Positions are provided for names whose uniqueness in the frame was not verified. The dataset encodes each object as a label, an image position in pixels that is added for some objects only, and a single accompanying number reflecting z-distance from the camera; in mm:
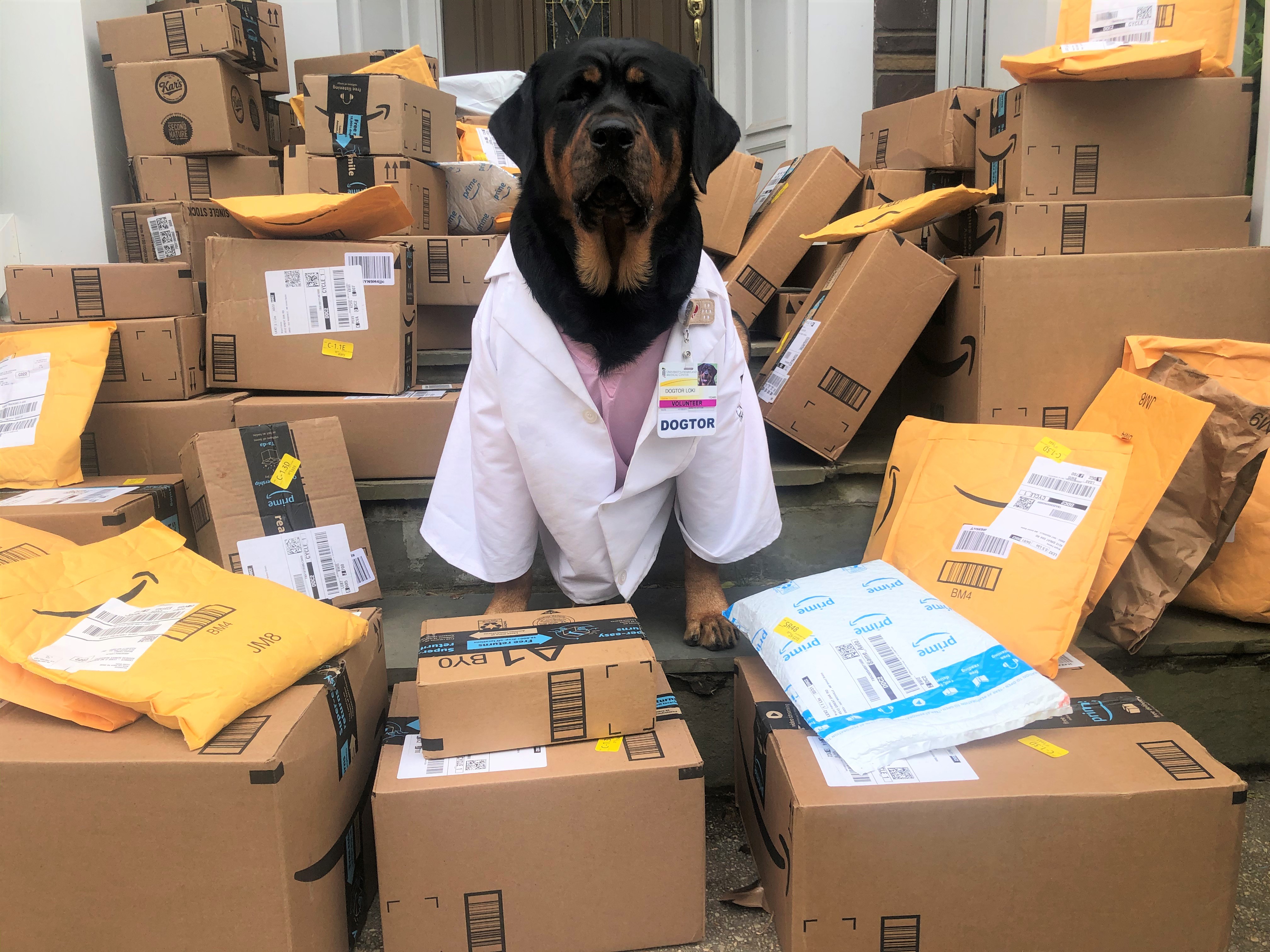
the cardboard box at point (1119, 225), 1918
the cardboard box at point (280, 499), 1709
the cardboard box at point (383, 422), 1922
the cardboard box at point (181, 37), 2611
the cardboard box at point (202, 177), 2725
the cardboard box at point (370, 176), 2381
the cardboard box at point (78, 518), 1608
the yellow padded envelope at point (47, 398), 1812
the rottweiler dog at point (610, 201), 1447
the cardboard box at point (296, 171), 2496
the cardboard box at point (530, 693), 1138
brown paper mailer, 1493
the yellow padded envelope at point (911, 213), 1875
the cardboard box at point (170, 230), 2283
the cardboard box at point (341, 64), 2986
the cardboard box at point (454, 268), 2271
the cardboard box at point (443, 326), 2395
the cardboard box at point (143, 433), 1969
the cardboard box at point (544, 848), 1094
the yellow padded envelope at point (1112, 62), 1679
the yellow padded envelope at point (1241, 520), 1609
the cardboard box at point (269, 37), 2768
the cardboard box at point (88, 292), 1993
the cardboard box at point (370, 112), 2342
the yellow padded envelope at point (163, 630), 1023
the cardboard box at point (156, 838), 990
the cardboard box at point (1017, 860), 1045
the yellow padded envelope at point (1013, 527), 1401
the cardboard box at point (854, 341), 1914
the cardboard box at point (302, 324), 1981
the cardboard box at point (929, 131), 2215
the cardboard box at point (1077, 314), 1856
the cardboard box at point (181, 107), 2646
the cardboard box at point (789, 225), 2312
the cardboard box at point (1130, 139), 1863
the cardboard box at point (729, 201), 2336
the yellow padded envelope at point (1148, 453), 1498
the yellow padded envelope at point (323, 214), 1895
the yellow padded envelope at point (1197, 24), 1848
